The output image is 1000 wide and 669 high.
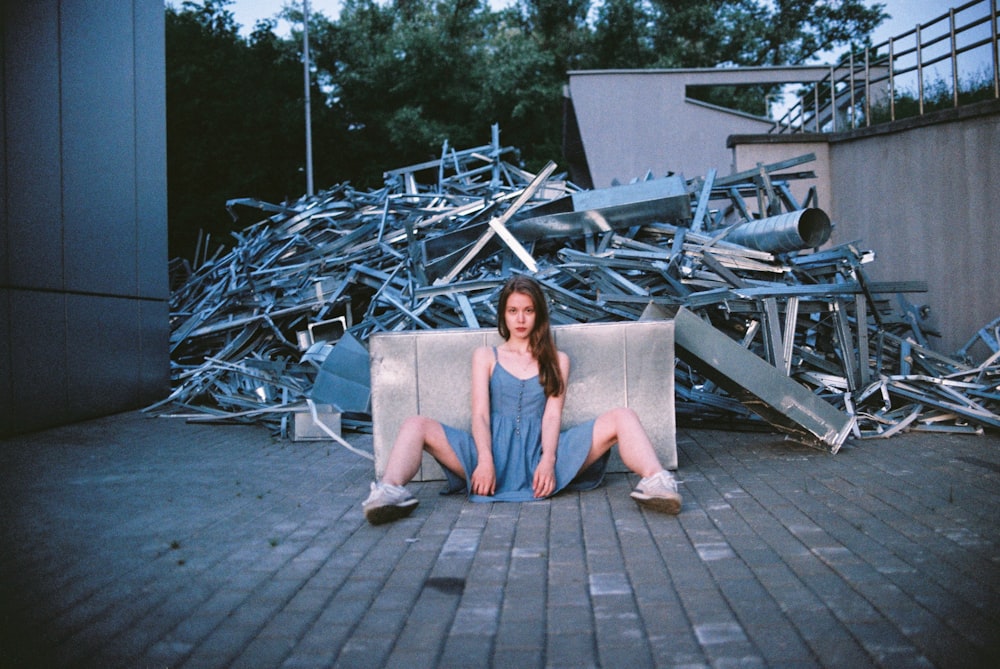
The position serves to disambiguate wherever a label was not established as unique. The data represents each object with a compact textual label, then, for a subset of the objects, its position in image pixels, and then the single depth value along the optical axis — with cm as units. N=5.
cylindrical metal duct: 826
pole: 2899
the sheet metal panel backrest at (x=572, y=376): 556
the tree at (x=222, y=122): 2770
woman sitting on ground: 480
